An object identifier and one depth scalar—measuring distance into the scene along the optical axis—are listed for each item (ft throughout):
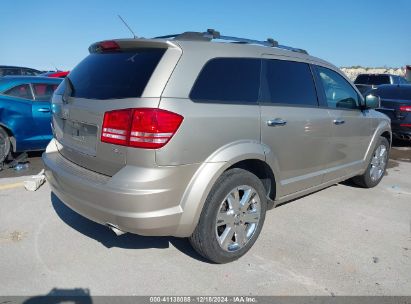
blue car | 20.29
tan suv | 8.80
